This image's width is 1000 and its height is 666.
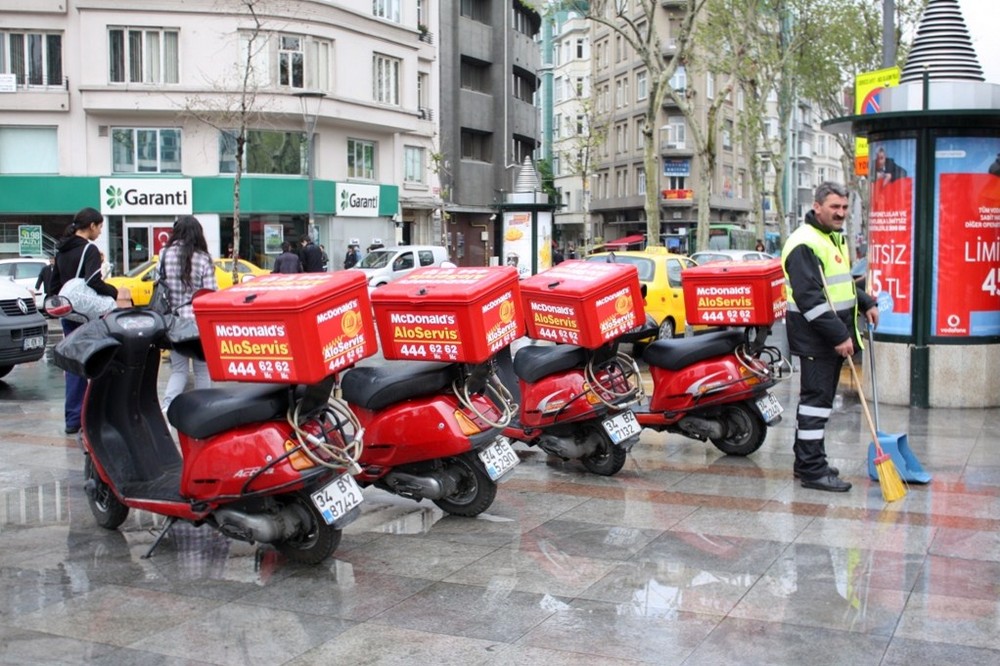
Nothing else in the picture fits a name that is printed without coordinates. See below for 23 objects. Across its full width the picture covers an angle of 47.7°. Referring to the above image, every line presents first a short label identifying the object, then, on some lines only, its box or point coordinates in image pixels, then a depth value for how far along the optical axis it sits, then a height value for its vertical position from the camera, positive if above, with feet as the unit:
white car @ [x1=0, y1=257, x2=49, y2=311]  79.66 -1.51
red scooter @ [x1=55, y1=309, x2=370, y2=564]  18.84 -3.56
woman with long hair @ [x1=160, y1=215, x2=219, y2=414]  29.14 -0.48
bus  190.60 +0.97
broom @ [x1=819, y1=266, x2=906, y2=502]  23.91 -4.99
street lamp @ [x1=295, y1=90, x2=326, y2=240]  99.94 +13.76
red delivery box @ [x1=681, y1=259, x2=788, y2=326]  28.12 -1.25
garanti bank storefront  115.96 +4.04
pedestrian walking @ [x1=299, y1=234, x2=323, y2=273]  82.33 -0.81
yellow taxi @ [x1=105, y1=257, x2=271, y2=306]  77.56 -2.19
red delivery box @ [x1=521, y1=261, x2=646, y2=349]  26.17 -1.38
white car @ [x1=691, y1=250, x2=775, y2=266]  79.20 -0.82
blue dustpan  25.49 -4.88
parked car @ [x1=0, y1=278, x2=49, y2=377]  43.80 -3.22
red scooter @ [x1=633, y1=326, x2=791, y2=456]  27.78 -3.55
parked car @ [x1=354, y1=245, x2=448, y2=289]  100.37 -1.41
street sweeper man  24.76 -1.48
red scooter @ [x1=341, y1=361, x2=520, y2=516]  21.85 -3.64
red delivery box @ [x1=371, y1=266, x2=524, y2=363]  21.95 -1.37
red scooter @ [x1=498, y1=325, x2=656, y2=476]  26.50 -3.74
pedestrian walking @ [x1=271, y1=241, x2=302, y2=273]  77.41 -1.17
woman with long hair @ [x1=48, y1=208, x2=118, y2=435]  29.73 -0.21
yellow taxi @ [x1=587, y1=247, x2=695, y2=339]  57.16 -2.16
